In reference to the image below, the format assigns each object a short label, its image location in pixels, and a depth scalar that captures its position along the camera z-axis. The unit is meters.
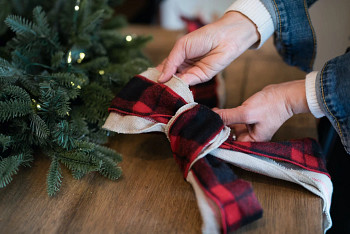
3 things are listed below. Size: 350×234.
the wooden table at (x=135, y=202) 0.51
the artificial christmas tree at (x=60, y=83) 0.57
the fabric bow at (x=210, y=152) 0.47
